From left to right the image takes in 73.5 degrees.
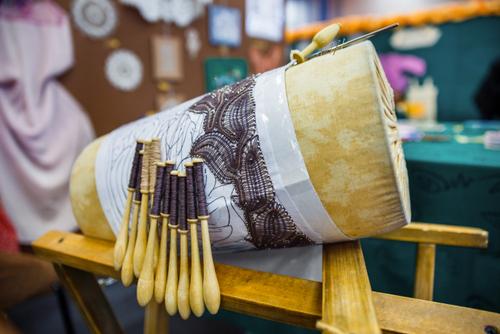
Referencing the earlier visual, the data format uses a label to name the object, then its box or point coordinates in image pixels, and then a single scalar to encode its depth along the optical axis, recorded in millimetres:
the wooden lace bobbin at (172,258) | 540
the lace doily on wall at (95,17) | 1867
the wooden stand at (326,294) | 417
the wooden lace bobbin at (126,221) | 635
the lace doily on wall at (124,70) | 2051
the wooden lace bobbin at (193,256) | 527
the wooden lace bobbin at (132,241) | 611
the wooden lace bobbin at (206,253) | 525
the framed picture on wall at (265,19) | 2918
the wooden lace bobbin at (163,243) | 562
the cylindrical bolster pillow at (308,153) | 487
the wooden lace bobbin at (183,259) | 534
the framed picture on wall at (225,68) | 2574
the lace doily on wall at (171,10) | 2133
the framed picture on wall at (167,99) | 2314
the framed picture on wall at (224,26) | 2562
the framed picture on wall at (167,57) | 2246
